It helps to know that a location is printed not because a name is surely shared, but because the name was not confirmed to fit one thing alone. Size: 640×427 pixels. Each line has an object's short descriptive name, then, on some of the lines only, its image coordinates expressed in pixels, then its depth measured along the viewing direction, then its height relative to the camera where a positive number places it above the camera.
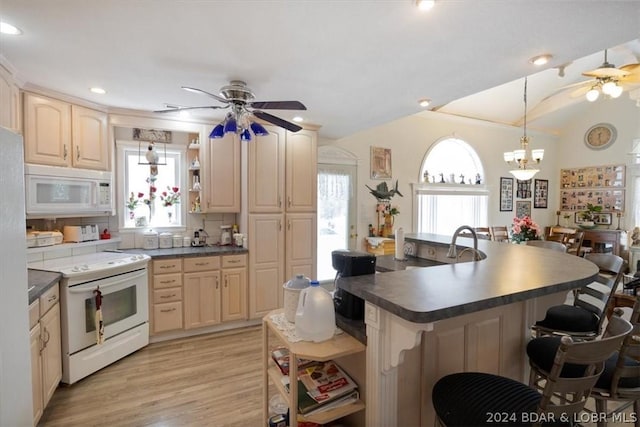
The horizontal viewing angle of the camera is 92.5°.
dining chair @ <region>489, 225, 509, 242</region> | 5.68 -0.51
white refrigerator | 1.03 -0.32
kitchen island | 1.15 -0.51
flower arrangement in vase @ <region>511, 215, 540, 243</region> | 3.99 -0.31
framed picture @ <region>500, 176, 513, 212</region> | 6.43 +0.26
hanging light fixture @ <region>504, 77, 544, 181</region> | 4.27 +0.69
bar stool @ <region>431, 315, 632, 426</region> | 0.99 -0.73
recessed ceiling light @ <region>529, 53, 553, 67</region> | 2.01 +0.99
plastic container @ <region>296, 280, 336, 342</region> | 1.34 -0.49
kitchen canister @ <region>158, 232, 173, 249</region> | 3.59 -0.41
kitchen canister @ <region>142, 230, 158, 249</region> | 3.53 -0.40
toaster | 3.00 -0.28
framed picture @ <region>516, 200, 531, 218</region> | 6.71 -0.04
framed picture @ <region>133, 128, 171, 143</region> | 3.58 +0.83
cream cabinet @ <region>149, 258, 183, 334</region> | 3.18 -0.95
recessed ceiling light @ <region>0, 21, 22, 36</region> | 1.68 +0.99
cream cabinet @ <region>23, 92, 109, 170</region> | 2.54 +0.65
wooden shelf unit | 1.26 -0.61
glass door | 4.66 -0.13
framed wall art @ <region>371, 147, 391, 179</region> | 4.95 +0.70
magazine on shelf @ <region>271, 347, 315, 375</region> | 1.52 -0.80
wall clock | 6.32 +1.51
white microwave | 2.52 +0.12
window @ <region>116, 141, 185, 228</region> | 3.54 +0.20
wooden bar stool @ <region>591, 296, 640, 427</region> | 1.33 -0.78
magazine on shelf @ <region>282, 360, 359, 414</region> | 1.33 -0.83
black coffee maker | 1.47 -0.34
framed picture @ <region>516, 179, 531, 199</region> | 6.73 +0.37
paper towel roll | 2.59 -0.33
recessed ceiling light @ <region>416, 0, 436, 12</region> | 1.46 +0.97
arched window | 5.50 +0.30
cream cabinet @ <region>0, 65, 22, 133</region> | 2.13 +0.76
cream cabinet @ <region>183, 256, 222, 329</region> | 3.31 -0.95
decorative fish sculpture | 4.90 +0.22
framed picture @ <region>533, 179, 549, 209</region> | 7.05 +0.31
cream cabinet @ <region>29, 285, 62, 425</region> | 1.93 -0.99
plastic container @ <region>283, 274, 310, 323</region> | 1.52 -0.45
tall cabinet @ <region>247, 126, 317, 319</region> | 3.62 -0.08
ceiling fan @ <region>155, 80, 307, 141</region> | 2.36 +0.74
